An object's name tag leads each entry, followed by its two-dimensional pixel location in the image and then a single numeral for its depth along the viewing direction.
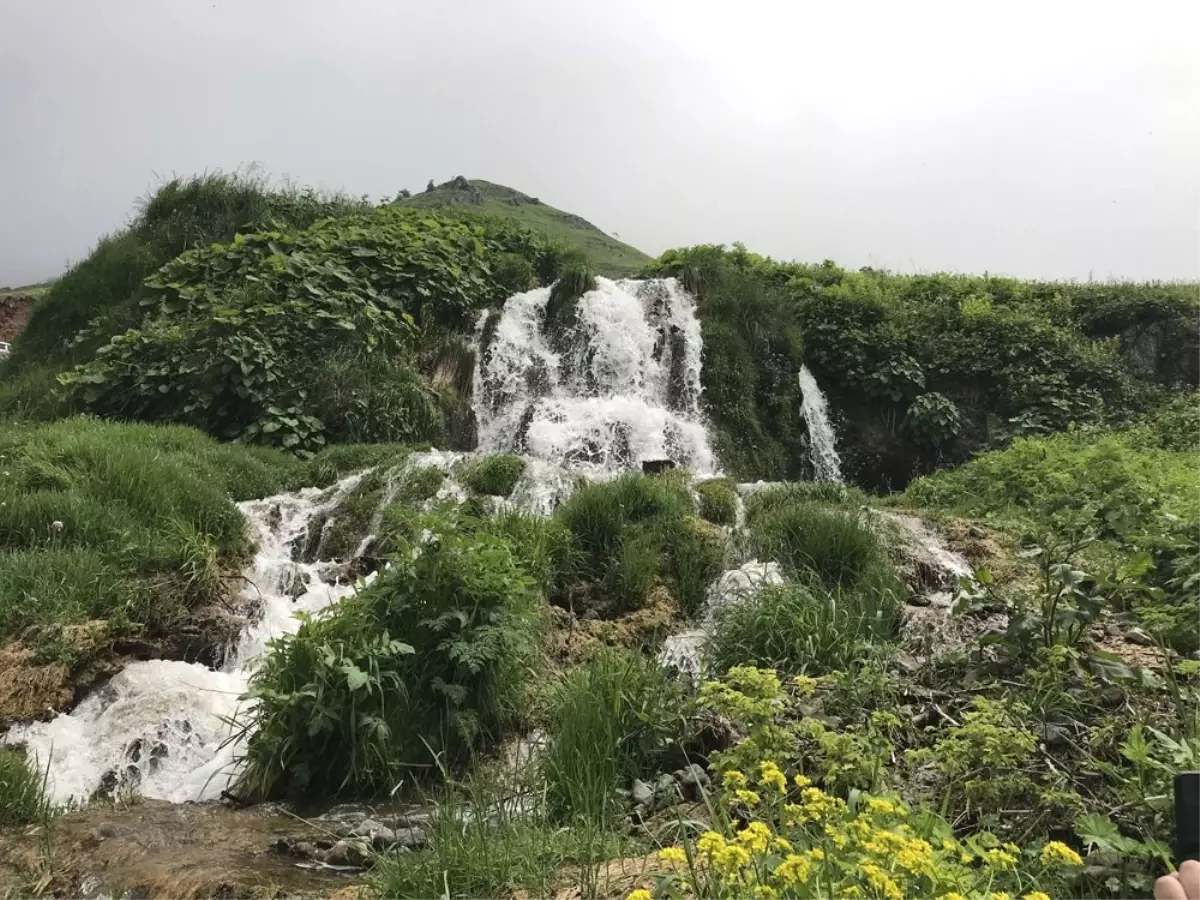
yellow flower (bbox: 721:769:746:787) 2.21
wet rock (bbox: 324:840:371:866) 3.46
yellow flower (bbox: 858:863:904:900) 1.63
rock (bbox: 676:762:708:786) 3.36
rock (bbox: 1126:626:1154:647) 3.84
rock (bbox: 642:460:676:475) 10.65
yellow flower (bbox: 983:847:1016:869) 1.86
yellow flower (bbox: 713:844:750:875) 1.79
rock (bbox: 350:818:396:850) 3.47
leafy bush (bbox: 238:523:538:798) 4.19
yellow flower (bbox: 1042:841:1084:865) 1.93
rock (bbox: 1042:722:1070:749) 3.03
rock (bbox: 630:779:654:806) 3.43
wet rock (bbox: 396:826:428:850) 3.16
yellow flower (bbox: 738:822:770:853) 1.83
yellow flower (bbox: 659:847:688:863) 1.89
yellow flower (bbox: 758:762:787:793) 2.13
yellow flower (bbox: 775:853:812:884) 1.74
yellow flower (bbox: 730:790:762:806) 2.09
